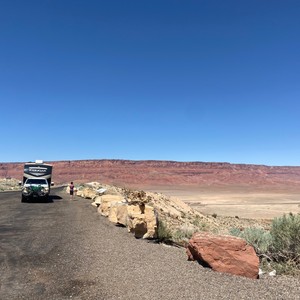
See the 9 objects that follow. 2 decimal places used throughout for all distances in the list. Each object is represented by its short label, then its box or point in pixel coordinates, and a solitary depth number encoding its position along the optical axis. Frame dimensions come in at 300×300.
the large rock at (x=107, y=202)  21.30
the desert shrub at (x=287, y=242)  10.07
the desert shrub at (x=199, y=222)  23.21
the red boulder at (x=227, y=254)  8.32
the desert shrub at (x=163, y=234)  13.28
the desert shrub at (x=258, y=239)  10.88
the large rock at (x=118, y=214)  16.76
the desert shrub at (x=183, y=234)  13.83
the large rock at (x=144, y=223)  13.39
